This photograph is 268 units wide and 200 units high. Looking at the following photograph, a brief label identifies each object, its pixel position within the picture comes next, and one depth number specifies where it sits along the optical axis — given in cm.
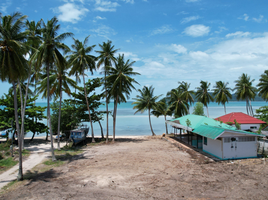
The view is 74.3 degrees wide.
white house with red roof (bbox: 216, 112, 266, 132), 2542
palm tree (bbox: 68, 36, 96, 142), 2313
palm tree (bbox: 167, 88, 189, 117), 3266
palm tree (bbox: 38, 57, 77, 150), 1865
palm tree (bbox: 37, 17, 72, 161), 1383
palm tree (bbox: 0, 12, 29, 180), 965
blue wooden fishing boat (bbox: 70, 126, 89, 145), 2328
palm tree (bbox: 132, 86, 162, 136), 3222
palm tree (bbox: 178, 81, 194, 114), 3451
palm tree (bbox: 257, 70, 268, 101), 3532
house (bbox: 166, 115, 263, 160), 1458
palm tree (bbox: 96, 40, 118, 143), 2570
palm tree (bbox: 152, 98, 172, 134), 3231
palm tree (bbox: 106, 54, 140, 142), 2514
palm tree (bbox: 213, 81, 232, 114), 4047
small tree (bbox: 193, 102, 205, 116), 3138
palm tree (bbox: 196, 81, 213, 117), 3991
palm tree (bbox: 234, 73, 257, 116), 3866
